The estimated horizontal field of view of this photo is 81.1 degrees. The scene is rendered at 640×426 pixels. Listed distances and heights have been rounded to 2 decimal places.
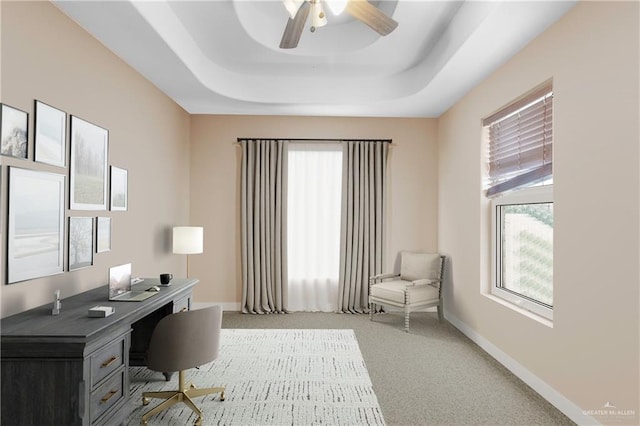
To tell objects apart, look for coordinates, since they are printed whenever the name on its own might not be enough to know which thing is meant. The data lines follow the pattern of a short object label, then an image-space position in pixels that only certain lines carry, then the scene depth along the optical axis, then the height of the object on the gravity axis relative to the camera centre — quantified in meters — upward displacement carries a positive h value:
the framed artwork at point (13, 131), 2.04 +0.48
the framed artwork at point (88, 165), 2.62 +0.38
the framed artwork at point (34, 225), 2.09 -0.05
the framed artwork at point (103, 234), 2.93 -0.14
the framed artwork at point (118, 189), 3.14 +0.24
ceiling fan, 1.96 +1.12
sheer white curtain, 5.15 -0.08
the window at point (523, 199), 2.89 +0.18
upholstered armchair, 4.35 -0.82
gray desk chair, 2.29 -0.79
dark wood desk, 1.73 -0.73
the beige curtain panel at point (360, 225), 5.06 -0.09
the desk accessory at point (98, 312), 2.04 -0.53
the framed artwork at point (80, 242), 2.60 -0.19
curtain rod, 5.12 +1.07
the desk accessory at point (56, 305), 2.10 -0.51
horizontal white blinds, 2.88 +0.67
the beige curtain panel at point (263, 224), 5.01 -0.09
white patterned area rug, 2.46 -1.30
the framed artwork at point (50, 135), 2.29 +0.52
